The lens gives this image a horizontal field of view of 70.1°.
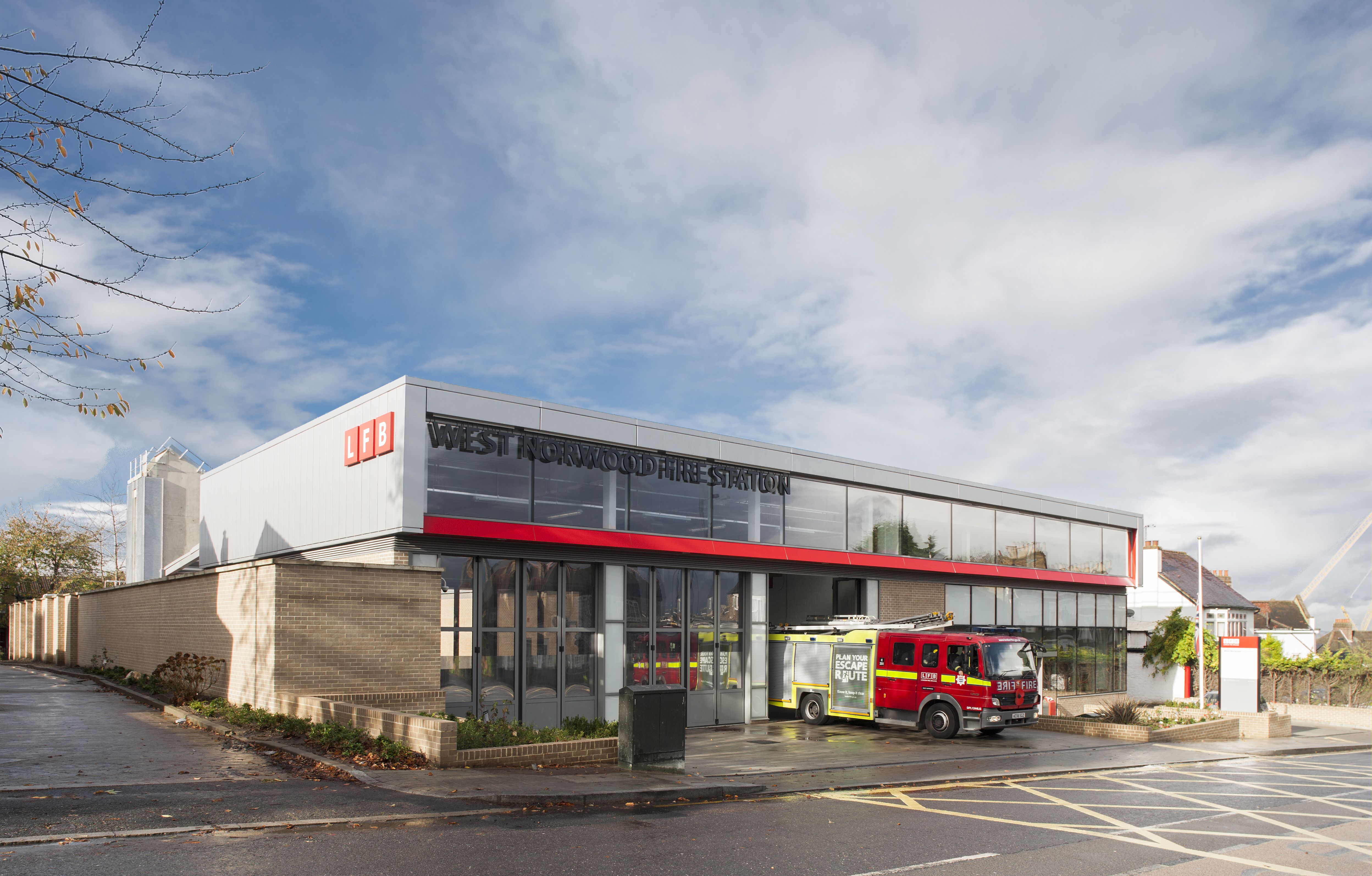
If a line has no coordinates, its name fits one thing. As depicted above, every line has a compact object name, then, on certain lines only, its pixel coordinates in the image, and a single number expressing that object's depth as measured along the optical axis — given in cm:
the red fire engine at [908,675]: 2089
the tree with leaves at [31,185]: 694
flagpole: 2889
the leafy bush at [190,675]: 1828
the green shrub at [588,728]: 1483
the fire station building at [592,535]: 1884
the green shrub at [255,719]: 1449
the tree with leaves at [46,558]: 4941
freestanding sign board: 2605
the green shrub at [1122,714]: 2298
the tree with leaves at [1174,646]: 3744
